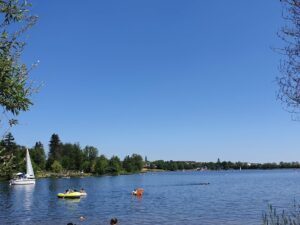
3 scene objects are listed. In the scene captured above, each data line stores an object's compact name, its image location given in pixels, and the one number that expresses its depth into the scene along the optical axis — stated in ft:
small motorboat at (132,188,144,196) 173.31
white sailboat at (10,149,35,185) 283.59
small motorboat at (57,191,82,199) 159.76
